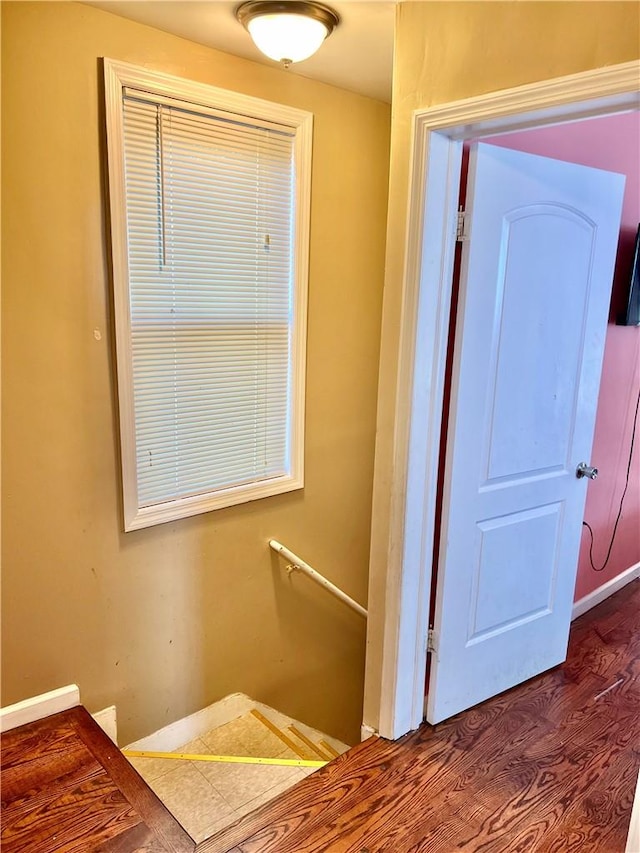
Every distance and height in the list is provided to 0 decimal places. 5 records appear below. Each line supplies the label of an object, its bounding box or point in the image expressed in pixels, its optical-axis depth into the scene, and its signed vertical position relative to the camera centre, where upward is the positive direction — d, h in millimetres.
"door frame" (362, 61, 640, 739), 1536 -158
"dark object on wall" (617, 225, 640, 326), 2671 +67
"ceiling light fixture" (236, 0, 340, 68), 1745 +826
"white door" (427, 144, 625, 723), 1995 -347
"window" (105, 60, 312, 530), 2047 +55
